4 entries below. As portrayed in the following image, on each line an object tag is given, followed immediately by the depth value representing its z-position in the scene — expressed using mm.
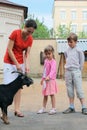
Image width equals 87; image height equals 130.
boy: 4348
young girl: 4362
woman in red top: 3910
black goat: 3692
